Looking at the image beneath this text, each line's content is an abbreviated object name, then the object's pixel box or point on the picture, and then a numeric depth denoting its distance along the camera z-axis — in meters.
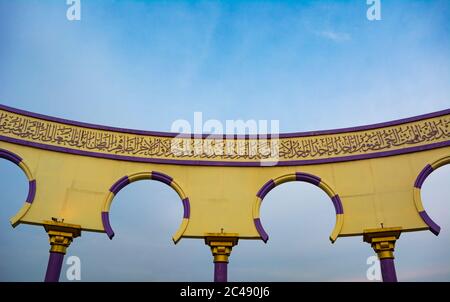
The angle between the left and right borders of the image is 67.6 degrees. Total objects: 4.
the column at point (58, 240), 7.75
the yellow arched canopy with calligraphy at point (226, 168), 8.37
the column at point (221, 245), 8.24
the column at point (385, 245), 7.66
